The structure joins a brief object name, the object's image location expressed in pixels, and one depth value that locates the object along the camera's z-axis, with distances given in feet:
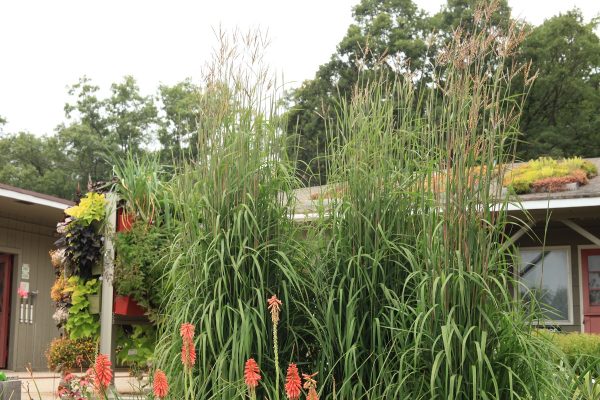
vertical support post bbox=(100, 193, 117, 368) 18.88
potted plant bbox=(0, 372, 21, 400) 14.67
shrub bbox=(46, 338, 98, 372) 19.39
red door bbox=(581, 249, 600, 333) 34.45
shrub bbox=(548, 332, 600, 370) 20.92
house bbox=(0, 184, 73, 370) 41.83
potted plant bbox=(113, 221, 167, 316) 18.25
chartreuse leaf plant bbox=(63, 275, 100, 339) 19.26
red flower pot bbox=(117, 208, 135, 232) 18.79
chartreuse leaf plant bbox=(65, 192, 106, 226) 19.20
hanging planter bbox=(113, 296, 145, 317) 18.69
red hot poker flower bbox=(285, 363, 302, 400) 6.68
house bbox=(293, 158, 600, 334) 34.47
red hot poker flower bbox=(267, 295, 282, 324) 7.06
